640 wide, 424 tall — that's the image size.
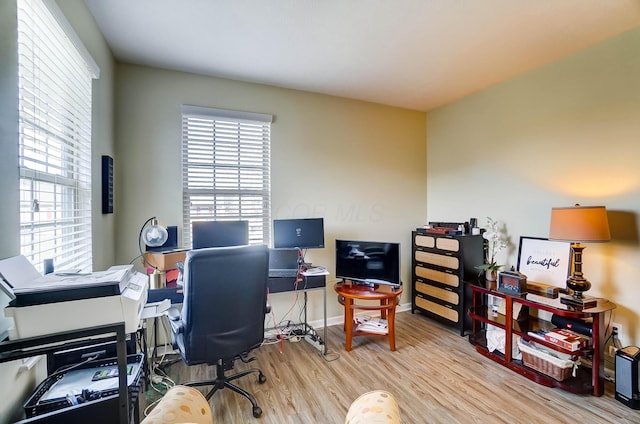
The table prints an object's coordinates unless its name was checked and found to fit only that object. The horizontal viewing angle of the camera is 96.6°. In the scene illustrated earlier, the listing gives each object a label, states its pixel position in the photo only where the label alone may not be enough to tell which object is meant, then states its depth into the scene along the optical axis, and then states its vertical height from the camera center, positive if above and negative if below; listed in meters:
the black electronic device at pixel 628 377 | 1.93 -1.14
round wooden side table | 2.71 -0.89
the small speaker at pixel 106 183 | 2.21 +0.23
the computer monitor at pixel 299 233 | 2.95 -0.22
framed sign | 2.54 -0.46
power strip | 2.78 -1.32
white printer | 0.94 -0.31
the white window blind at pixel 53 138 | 1.26 +0.39
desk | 2.73 -0.71
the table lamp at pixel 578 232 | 2.10 -0.16
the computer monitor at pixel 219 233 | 2.57 -0.20
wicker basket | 2.14 -1.19
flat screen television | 2.93 -0.53
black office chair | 1.76 -0.61
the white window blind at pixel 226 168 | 2.85 +0.46
